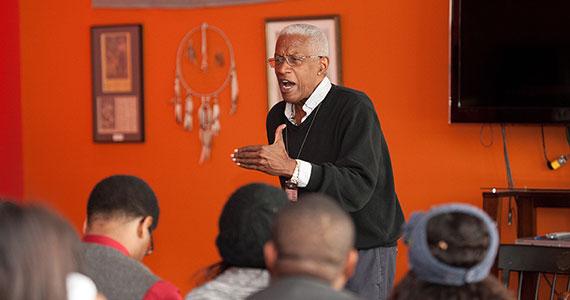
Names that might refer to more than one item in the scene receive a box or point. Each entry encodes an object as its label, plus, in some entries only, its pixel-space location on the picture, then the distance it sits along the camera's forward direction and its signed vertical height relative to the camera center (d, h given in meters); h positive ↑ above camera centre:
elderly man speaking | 5.04 -0.27
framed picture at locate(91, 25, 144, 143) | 8.73 -0.06
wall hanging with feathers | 8.41 -0.02
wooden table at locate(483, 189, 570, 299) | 6.88 -0.57
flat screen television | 6.97 +0.04
